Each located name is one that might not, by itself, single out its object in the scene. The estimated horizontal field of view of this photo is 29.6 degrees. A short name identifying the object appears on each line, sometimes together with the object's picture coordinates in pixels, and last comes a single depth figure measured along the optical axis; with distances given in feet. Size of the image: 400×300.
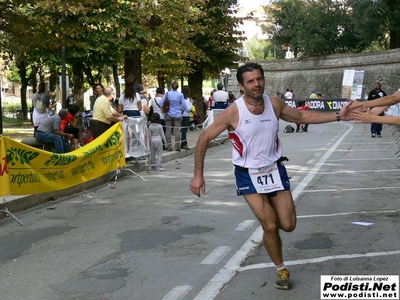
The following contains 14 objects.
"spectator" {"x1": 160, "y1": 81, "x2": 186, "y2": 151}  69.21
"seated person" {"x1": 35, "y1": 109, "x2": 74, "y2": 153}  52.70
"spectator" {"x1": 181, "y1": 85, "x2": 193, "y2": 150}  72.79
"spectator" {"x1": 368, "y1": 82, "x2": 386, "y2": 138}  84.64
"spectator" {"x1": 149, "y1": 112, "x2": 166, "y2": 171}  56.54
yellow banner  36.58
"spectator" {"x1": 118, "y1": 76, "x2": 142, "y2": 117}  59.21
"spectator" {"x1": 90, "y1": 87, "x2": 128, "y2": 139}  55.21
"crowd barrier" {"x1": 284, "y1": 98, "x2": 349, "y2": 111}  135.05
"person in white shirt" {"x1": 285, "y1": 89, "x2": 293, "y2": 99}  176.54
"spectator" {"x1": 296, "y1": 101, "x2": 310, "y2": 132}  107.93
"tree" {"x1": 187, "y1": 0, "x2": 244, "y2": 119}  111.96
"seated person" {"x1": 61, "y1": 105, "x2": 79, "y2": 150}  58.39
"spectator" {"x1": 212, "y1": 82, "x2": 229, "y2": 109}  91.20
